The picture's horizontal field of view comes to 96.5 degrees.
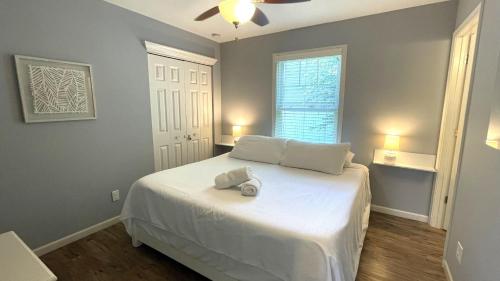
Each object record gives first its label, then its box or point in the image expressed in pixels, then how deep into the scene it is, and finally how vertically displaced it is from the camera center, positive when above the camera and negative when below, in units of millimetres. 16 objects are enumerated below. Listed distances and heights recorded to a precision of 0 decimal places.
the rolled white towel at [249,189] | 1799 -625
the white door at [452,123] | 2193 -108
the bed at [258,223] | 1268 -751
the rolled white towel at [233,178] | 1917 -579
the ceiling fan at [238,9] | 1656 +769
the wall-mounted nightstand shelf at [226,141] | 3998 -545
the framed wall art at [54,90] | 1902 +187
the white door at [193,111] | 3424 -5
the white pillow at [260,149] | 2846 -497
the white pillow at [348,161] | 2588 -568
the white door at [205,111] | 3676 -4
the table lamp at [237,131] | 3836 -343
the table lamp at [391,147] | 2621 -410
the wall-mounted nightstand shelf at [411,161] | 2533 -578
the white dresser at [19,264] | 899 -661
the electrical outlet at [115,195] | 2625 -998
